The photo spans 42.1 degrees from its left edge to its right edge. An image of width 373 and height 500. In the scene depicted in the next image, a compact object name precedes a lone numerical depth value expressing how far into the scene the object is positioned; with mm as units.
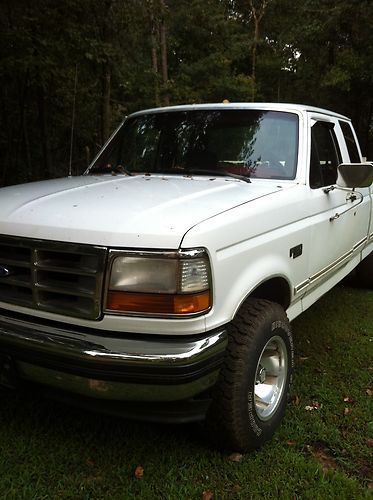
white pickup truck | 2074
